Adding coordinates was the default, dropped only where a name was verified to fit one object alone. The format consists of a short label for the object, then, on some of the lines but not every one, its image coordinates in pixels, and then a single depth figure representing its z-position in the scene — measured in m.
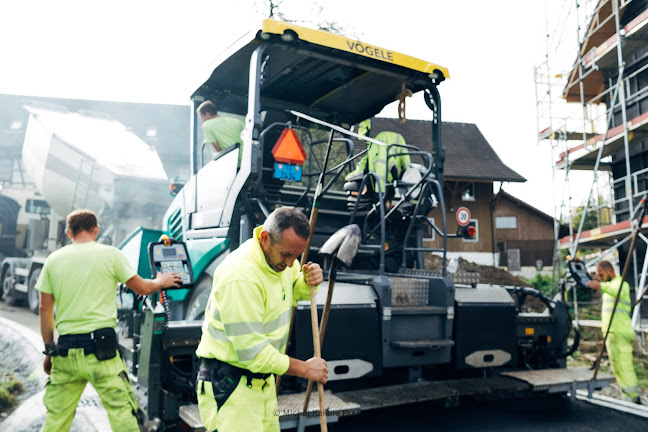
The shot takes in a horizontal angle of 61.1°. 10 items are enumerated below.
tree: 17.91
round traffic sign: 4.92
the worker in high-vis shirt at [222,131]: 5.21
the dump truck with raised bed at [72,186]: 10.13
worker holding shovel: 2.36
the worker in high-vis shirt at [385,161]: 5.48
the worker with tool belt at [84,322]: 3.41
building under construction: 11.81
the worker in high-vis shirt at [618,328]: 6.04
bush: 20.95
